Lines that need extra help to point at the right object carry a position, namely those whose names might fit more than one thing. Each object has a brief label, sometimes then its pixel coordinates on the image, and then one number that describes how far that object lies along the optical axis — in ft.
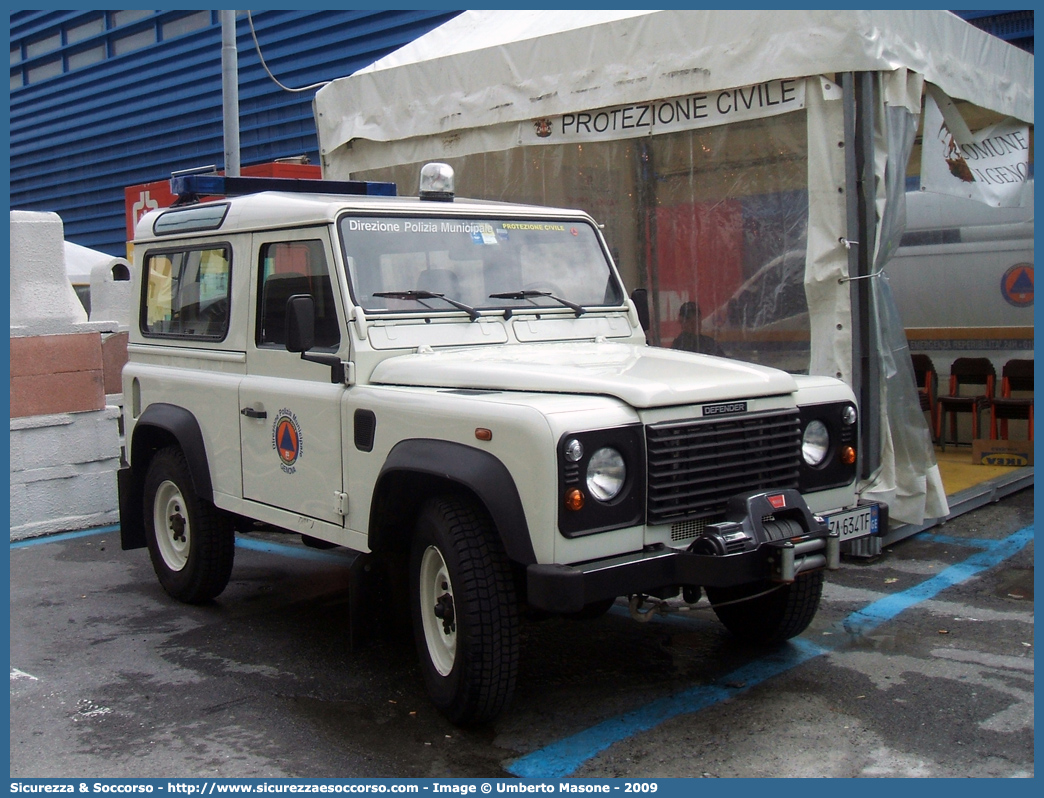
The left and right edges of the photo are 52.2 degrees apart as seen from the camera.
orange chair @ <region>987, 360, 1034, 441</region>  29.76
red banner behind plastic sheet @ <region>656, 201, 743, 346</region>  23.77
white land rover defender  12.45
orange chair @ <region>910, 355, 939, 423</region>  33.09
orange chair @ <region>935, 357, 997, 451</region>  31.63
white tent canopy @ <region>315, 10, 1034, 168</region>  20.83
